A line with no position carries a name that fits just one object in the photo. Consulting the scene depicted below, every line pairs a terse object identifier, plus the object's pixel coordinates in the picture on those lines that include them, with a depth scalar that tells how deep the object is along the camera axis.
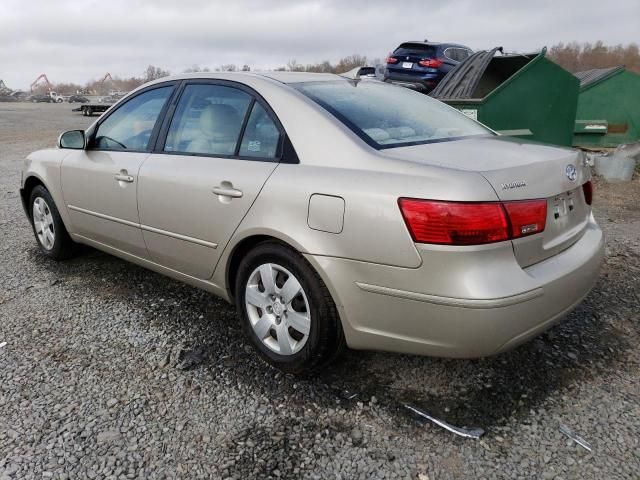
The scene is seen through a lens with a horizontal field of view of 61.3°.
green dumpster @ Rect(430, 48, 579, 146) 6.71
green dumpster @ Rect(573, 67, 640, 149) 9.14
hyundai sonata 2.15
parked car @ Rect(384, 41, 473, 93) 10.59
